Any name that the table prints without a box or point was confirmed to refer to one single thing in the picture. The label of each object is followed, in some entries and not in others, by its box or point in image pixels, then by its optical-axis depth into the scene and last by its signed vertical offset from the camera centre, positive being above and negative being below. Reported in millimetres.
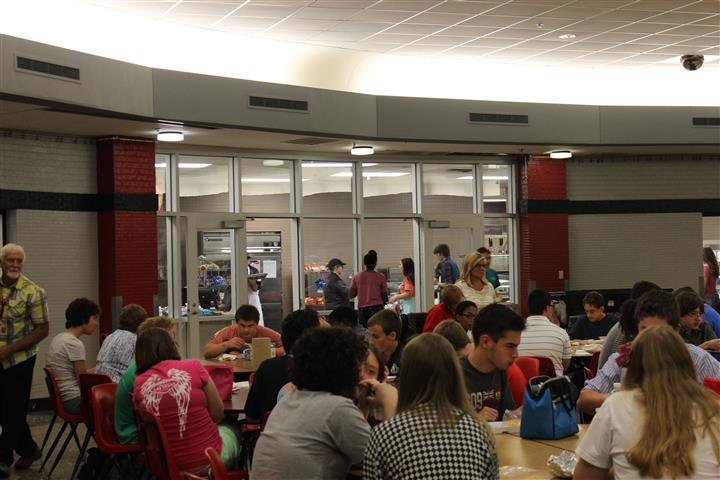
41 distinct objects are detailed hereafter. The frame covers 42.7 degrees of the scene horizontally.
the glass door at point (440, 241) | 13758 -17
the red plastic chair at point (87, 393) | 6316 -1028
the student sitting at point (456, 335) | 5133 -537
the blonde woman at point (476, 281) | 9109 -425
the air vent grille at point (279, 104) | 10352 +1587
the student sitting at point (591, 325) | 9188 -888
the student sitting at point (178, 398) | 4809 -808
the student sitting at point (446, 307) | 8031 -593
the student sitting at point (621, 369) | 4730 -645
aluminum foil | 3582 -894
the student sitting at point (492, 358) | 4578 -605
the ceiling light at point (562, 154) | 13439 +1225
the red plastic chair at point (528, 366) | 5832 -814
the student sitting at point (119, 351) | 6934 -797
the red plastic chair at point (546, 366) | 6500 -912
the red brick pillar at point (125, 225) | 10836 +240
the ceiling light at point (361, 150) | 12234 +1220
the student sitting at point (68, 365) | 6895 -894
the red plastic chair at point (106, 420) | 5746 -1108
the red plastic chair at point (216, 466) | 3650 -885
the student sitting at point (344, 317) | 6945 -574
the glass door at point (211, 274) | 11836 -402
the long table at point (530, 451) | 3670 -939
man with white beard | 6973 -696
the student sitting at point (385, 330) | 6074 -597
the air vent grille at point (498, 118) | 12133 +1604
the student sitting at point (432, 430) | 2945 -620
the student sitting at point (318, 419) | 3266 -634
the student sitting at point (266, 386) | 4996 -779
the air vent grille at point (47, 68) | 7801 +1569
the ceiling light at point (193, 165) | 11906 +1033
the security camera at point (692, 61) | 11688 +2236
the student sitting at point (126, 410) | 5383 -1011
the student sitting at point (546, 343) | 6855 -787
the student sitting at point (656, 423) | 2777 -579
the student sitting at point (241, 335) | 7910 -816
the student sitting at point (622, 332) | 5543 -593
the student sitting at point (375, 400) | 3912 -682
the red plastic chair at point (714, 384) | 4375 -714
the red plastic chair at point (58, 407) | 6801 -1202
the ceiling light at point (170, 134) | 10258 +1238
